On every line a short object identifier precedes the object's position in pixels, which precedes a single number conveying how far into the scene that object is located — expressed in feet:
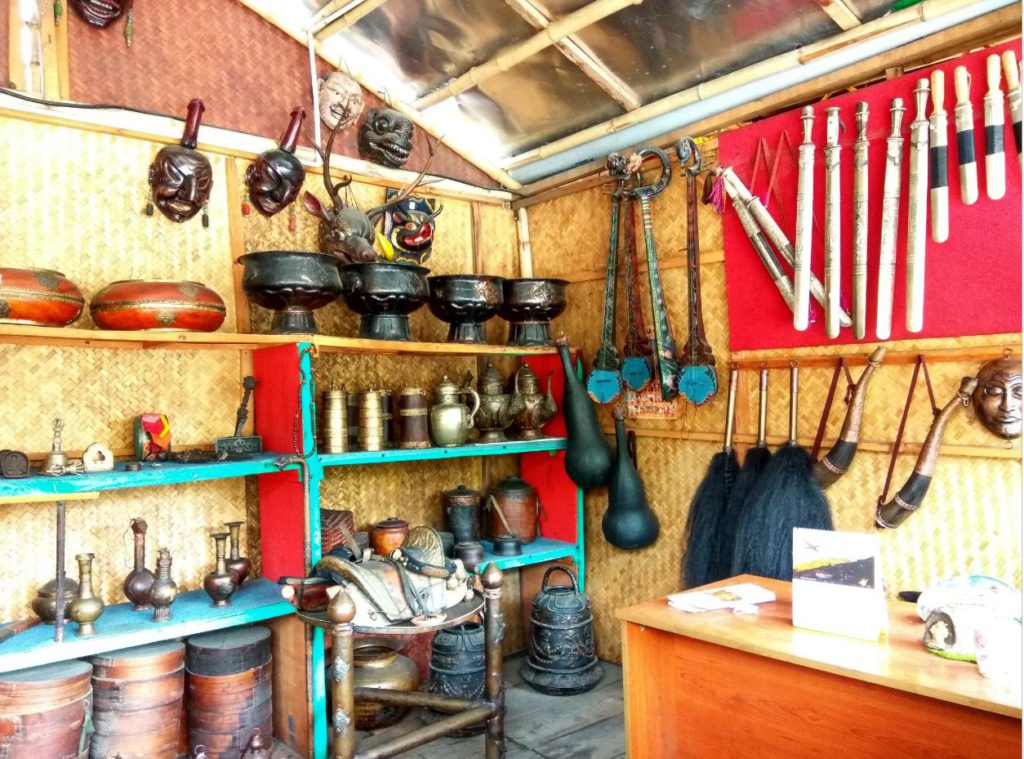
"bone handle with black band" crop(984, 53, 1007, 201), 8.29
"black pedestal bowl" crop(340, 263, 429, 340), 10.70
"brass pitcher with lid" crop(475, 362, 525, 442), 12.23
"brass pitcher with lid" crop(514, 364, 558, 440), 12.39
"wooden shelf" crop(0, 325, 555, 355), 8.54
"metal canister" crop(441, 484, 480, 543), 12.29
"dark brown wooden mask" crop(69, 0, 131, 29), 9.90
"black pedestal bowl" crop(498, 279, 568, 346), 12.16
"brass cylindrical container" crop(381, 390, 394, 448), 11.16
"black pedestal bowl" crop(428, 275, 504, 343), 11.64
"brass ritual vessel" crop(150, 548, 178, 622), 8.98
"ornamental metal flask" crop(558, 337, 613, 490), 12.12
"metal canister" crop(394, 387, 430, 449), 11.17
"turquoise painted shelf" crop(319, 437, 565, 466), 10.09
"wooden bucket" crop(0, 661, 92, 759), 7.88
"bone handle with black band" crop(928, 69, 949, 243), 8.69
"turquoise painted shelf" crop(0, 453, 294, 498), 8.06
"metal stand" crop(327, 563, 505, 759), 8.04
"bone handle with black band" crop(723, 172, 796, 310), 10.18
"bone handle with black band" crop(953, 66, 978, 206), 8.48
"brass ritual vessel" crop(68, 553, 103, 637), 8.44
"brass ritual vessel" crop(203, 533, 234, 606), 9.36
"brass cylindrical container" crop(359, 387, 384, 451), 10.82
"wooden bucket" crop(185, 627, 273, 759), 9.29
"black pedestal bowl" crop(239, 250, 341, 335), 9.82
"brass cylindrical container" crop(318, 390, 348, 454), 10.52
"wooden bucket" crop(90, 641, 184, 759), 8.68
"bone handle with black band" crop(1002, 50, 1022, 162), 8.20
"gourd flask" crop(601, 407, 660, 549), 11.88
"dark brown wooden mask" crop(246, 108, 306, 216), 10.95
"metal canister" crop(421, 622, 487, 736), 11.00
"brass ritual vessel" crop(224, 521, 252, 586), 9.80
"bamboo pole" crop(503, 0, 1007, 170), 8.87
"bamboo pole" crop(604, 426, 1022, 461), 8.45
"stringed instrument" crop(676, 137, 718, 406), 11.18
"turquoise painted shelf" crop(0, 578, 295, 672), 8.02
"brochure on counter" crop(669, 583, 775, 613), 7.45
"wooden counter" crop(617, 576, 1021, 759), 5.41
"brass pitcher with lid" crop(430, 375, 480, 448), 11.39
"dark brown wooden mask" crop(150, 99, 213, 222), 10.21
